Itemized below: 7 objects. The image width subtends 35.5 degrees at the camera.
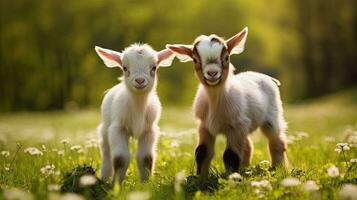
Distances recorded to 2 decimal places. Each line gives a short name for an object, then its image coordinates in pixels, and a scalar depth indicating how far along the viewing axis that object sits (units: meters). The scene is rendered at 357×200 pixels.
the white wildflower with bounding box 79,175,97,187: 4.22
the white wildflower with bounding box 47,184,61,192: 4.34
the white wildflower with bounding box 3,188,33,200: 3.78
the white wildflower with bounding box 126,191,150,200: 3.82
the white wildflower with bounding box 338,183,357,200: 4.00
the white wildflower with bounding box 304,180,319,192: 4.39
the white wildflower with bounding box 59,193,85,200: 3.71
